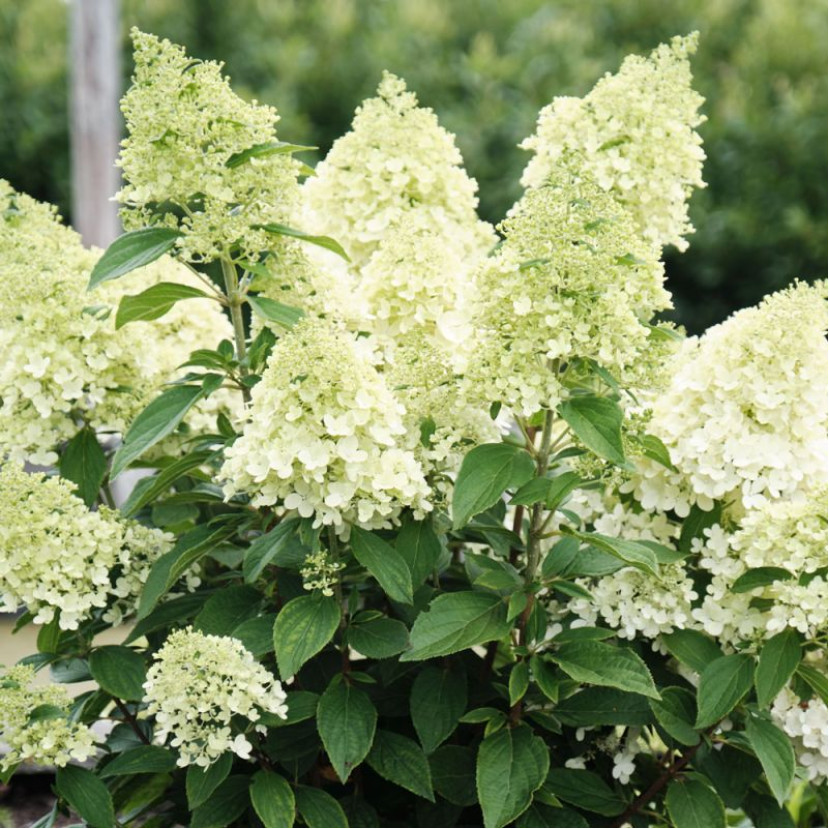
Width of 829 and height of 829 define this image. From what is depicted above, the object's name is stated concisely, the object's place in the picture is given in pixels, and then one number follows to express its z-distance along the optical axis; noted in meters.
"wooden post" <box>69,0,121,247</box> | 6.70
